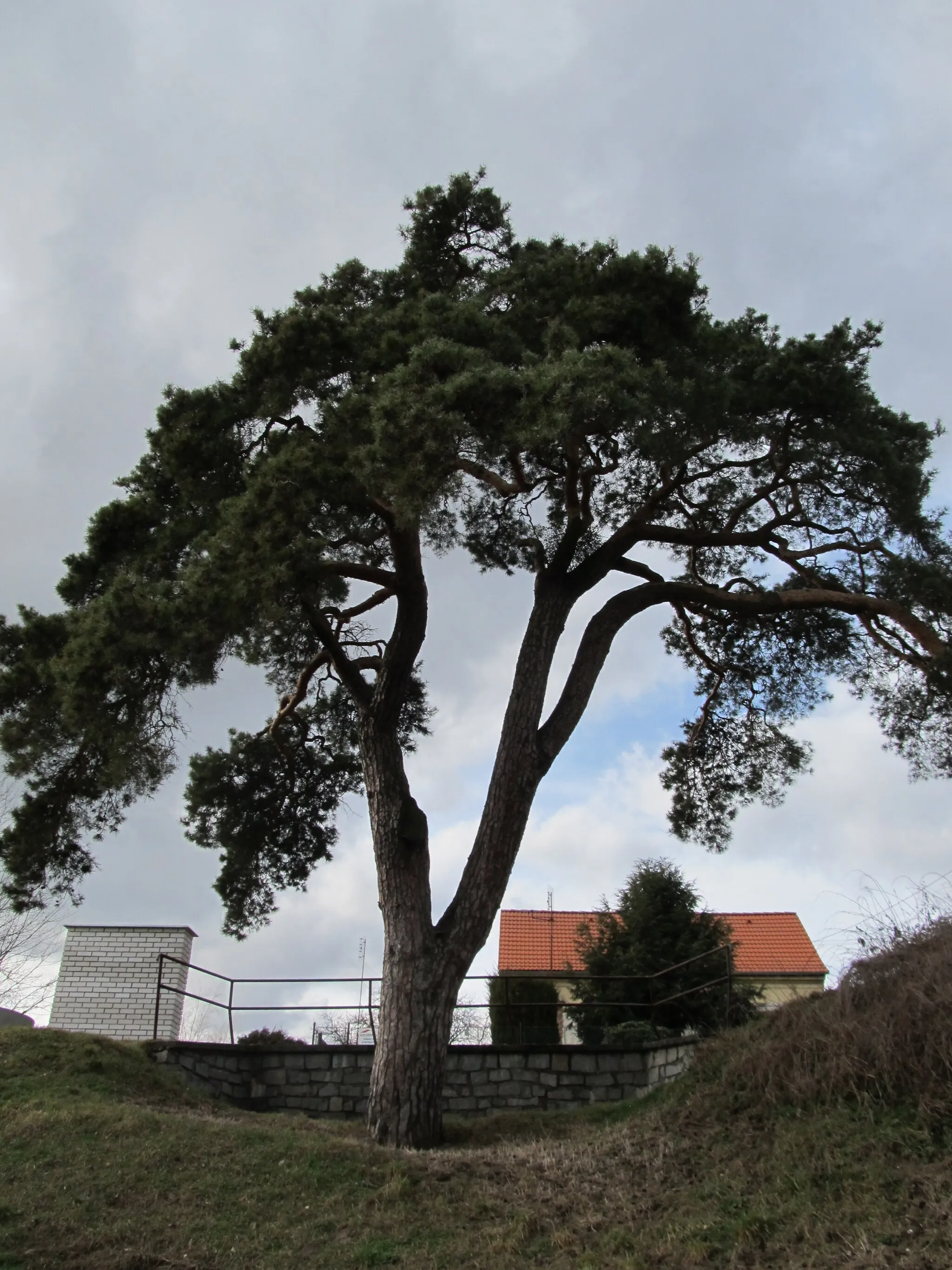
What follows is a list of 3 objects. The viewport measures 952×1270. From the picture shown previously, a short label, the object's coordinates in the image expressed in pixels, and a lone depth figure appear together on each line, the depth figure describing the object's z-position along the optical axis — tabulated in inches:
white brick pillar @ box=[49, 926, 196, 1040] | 443.2
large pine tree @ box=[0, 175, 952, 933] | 285.7
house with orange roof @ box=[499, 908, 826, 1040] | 799.7
